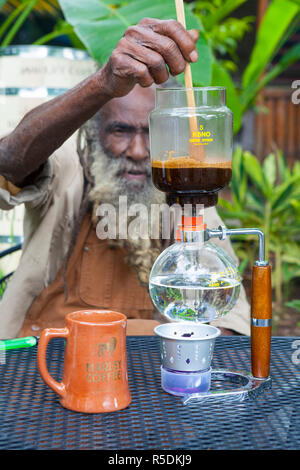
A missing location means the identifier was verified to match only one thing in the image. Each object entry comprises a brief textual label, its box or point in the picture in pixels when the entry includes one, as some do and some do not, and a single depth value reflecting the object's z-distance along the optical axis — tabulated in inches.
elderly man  82.6
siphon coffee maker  47.3
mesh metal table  40.1
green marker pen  53.9
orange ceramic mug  44.4
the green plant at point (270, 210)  170.1
